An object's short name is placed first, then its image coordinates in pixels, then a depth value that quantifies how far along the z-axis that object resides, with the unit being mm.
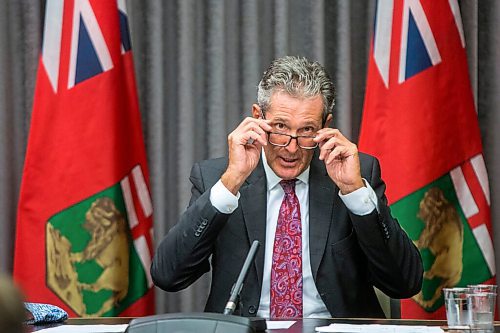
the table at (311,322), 6481
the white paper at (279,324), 6488
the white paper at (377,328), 6425
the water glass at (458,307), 6396
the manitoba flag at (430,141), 7593
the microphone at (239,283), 6198
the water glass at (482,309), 6379
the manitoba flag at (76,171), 7671
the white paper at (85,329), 6478
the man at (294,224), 6845
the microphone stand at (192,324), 5971
